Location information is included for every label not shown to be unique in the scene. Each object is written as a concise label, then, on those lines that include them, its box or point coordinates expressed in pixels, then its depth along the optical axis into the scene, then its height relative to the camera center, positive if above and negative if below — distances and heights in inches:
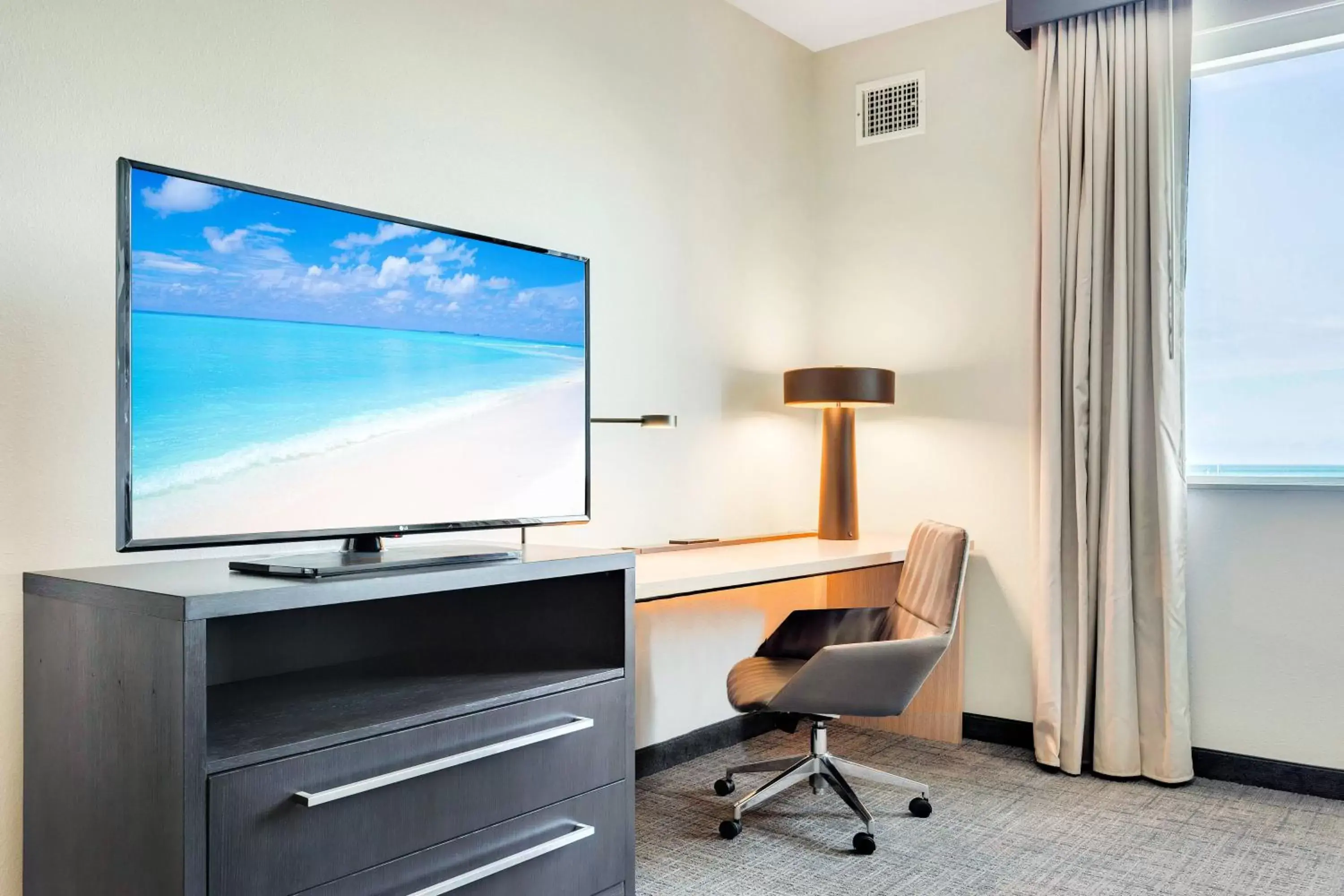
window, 115.8 +23.1
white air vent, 146.0 +53.1
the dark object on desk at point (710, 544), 120.2 -11.7
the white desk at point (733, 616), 109.0 -22.2
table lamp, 134.1 +0.2
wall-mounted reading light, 100.5 +3.6
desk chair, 98.0 -22.4
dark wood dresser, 52.8 -17.1
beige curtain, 119.6 +6.3
